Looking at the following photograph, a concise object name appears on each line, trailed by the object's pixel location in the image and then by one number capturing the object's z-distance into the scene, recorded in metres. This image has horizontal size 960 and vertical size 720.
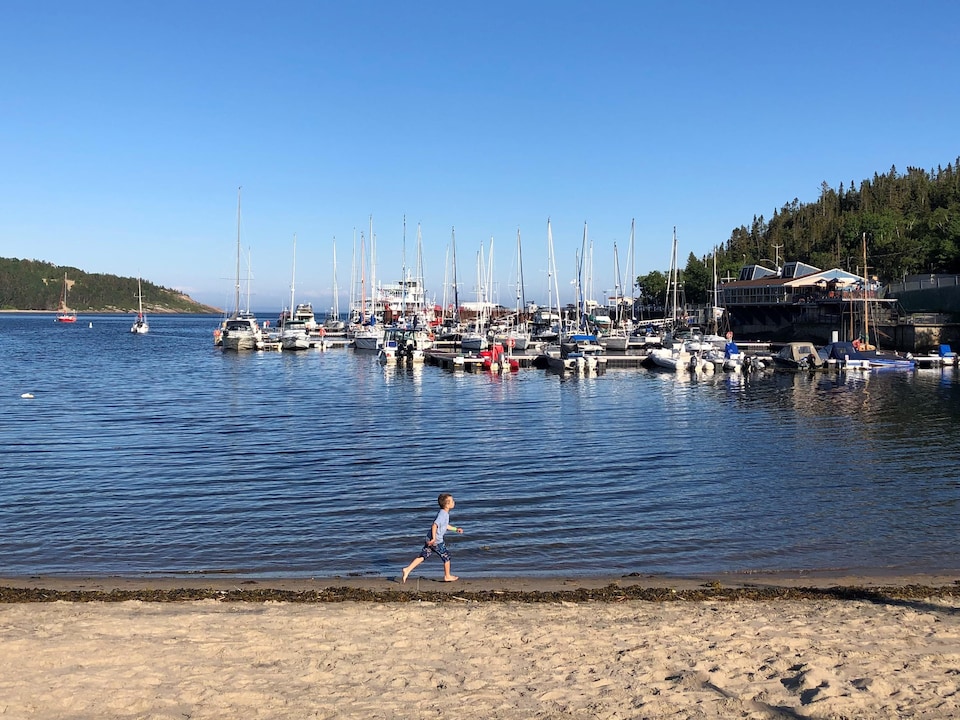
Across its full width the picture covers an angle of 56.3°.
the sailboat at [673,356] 71.31
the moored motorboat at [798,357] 72.75
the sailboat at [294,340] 96.81
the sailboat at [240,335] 98.62
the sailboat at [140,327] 159.38
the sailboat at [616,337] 82.31
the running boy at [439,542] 15.29
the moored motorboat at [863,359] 71.00
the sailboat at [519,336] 83.38
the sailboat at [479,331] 78.44
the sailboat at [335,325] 125.60
